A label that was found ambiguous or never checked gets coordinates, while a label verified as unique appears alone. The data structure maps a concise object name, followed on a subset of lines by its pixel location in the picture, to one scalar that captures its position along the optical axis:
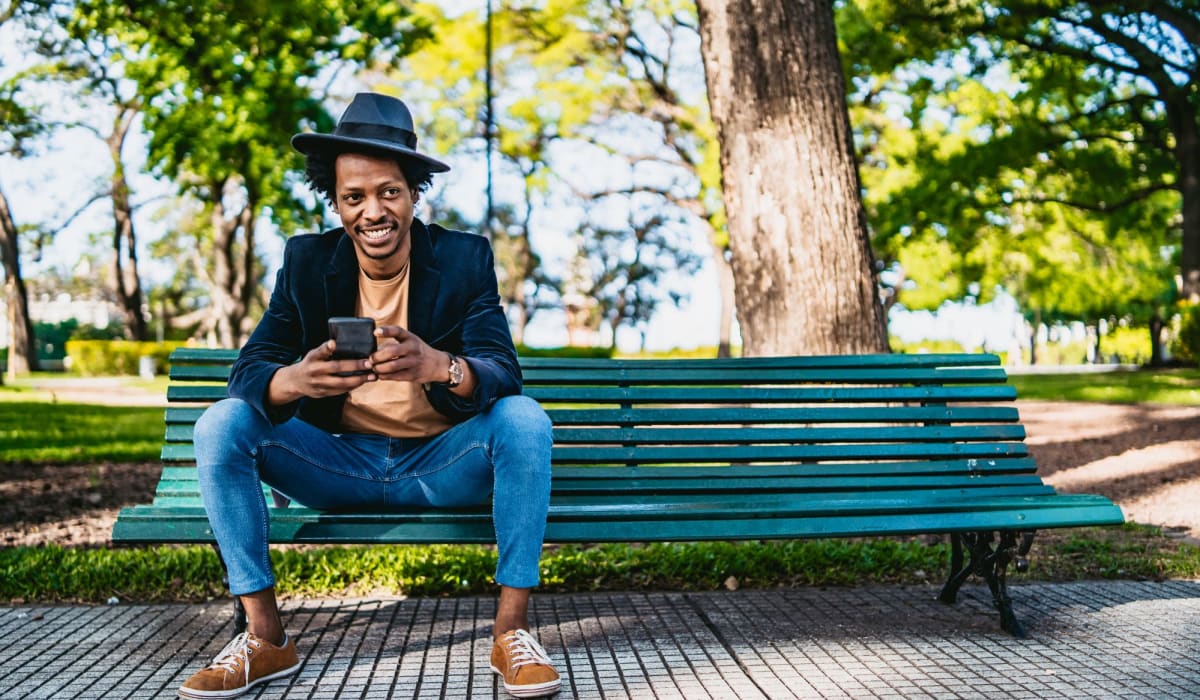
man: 3.23
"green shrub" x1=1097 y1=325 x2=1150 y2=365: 60.00
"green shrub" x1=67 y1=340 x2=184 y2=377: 35.78
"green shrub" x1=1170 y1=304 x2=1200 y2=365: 16.31
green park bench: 3.71
